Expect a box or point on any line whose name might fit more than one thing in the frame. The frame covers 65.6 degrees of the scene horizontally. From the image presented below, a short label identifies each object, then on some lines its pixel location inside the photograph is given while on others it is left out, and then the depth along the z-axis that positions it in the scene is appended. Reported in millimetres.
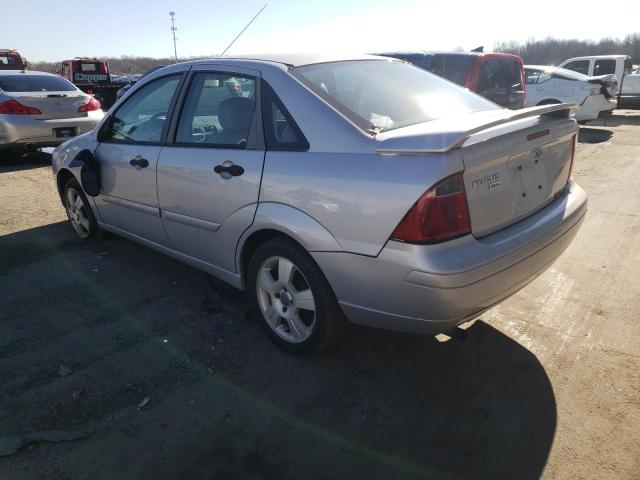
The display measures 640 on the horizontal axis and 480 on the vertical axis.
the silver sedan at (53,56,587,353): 2250
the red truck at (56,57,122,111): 20750
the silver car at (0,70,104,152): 8172
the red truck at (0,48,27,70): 19328
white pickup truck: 15211
